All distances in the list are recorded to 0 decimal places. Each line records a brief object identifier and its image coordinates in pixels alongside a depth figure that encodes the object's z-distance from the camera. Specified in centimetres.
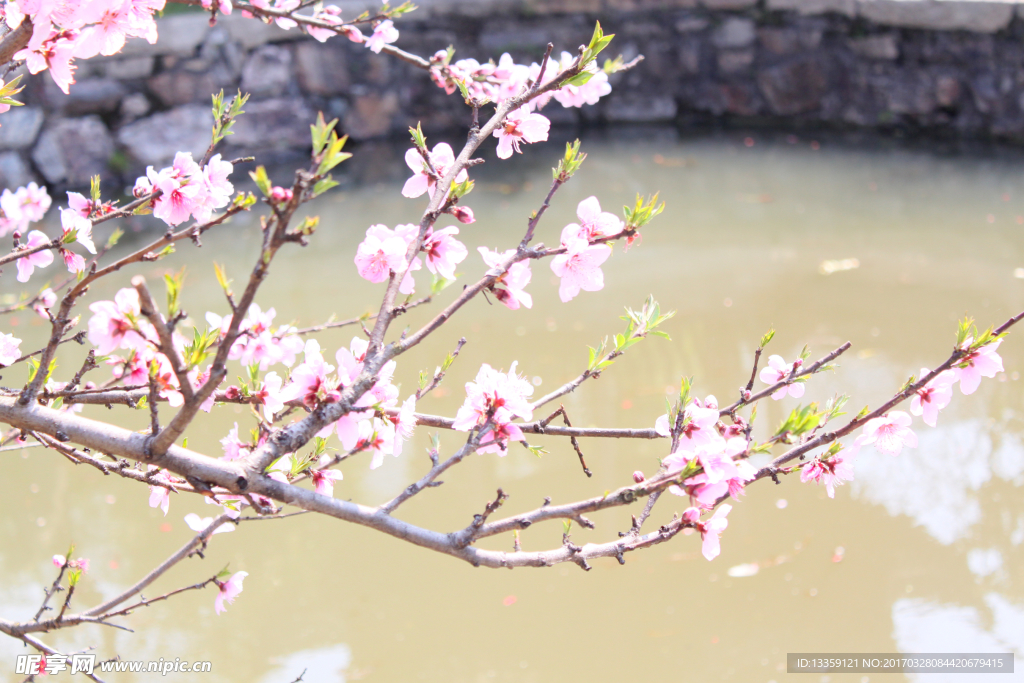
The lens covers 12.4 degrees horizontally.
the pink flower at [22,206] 299
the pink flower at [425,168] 275
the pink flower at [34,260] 283
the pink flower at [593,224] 272
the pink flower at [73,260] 280
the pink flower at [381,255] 270
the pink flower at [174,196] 274
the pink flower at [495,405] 269
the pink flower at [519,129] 278
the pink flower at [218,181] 275
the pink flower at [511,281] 273
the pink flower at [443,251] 273
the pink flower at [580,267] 272
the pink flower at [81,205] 282
